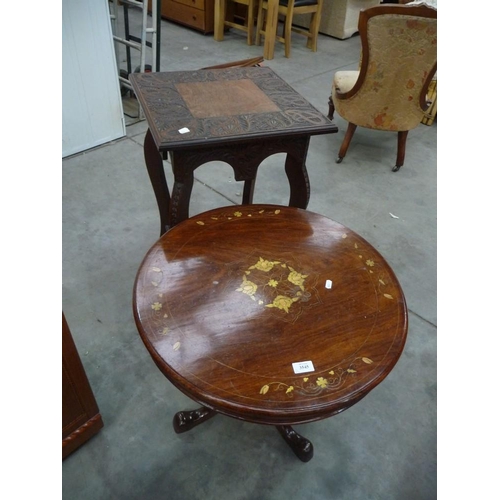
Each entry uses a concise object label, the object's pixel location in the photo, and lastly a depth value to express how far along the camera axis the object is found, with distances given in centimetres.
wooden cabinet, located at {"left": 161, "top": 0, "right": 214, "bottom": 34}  500
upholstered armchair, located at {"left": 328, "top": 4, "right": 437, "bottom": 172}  228
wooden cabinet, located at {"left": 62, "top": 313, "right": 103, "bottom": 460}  111
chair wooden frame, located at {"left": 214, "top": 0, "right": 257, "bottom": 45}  465
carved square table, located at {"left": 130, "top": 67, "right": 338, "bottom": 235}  131
